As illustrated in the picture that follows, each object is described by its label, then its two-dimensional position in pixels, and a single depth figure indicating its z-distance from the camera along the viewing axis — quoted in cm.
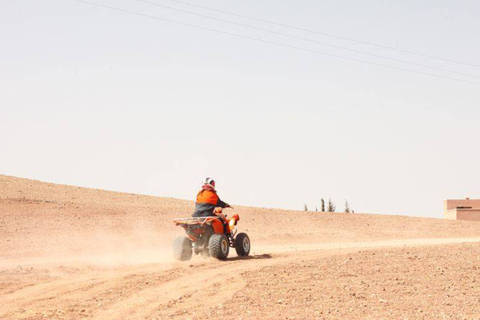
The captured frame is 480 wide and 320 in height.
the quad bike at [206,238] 1994
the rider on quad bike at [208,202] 2059
